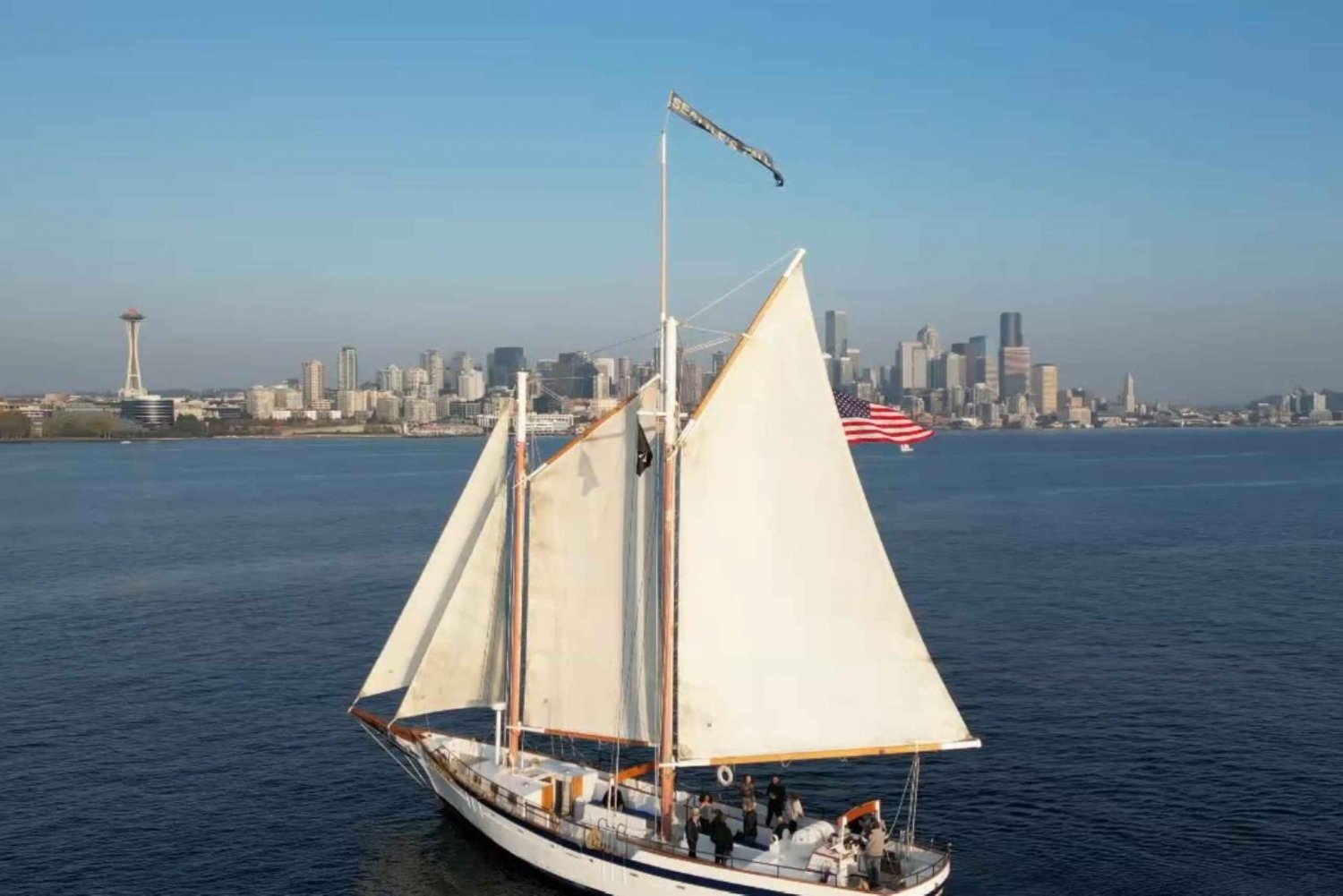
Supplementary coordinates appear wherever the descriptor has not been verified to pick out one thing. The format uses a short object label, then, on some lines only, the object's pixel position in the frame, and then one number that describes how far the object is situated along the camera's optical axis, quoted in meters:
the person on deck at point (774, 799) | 31.67
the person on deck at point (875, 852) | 28.75
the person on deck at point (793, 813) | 31.12
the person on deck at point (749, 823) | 30.89
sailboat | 29.88
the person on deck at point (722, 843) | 29.48
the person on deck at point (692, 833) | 29.86
